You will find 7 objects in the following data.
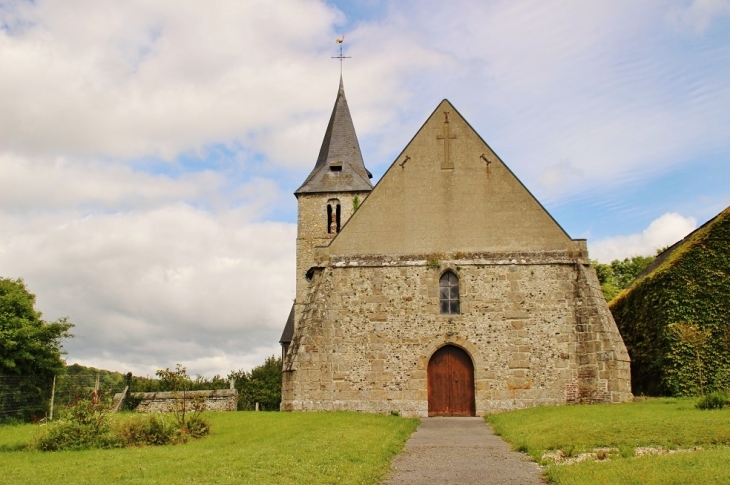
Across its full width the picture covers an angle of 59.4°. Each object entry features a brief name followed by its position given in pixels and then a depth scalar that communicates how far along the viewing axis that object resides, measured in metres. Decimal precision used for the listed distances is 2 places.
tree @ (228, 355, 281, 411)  31.36
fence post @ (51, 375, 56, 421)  21.26
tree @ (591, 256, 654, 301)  46.53
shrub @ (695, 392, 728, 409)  13.77
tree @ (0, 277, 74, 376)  20.06
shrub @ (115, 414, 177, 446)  13.03
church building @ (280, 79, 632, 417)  19.47
